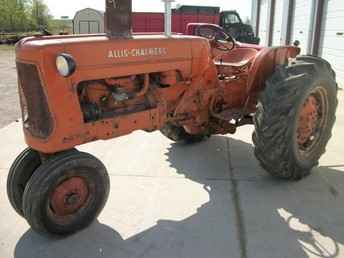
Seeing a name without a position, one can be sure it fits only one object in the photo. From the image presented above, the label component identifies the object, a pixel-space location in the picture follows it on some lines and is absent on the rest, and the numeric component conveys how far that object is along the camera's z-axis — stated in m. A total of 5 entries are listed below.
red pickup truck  23.61
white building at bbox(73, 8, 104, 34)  27.22
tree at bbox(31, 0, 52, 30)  58.17
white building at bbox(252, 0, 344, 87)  10.53
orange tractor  2.97
